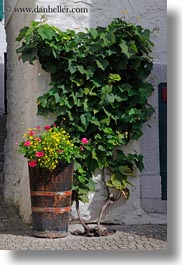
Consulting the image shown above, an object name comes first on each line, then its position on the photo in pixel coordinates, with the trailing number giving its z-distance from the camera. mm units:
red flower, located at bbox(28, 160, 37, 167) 5801
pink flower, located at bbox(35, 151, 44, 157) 5738
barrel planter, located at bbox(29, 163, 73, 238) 5859
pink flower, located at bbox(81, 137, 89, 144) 6100
